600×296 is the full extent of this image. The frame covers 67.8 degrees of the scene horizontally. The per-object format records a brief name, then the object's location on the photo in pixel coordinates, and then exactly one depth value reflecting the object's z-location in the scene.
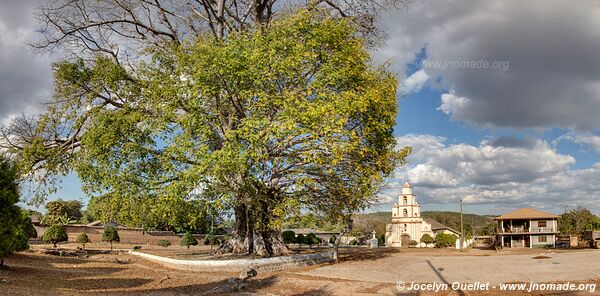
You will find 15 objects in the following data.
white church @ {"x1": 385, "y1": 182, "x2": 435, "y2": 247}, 62.53
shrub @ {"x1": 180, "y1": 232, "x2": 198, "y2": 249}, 39.02
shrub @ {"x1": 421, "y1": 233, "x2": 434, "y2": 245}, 58.63
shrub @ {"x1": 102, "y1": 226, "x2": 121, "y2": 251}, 34.36
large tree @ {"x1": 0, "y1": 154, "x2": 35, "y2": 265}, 13.57
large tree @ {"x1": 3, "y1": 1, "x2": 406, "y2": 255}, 17.64
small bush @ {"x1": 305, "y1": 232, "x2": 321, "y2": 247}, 52.91
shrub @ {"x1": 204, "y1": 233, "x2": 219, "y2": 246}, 48.22
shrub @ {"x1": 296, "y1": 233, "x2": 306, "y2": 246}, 50.29
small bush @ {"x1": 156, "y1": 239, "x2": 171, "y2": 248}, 40.62
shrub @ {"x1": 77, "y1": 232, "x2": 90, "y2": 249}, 34.50
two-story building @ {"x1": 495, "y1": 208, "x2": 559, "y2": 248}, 55.67
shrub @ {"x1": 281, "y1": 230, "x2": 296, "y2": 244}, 50.06
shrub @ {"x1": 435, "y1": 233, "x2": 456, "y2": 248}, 51.47
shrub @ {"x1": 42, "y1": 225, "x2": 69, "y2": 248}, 29.71
